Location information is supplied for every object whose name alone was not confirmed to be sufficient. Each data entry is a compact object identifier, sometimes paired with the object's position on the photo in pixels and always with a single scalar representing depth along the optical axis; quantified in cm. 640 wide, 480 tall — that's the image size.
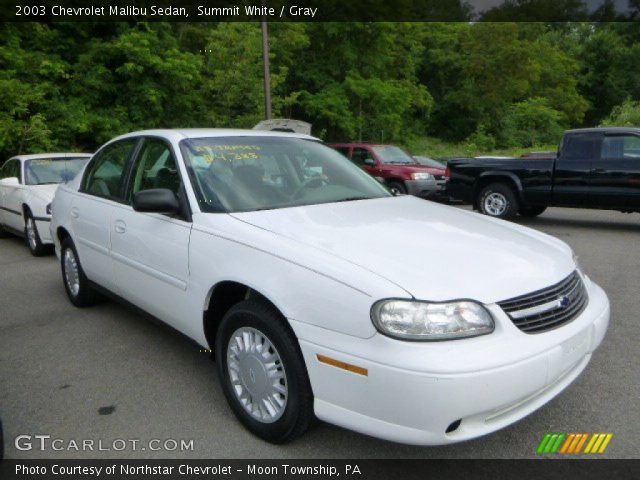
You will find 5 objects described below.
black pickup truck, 930
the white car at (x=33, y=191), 753
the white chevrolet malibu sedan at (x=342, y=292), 224
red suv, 1316
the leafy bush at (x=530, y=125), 4184
